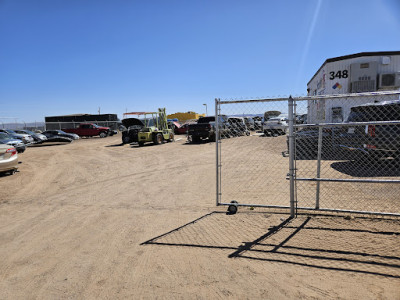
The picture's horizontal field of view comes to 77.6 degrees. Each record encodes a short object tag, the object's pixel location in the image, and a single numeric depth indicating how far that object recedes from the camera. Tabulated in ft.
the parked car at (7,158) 28.19
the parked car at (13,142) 51.00
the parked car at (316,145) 28.04
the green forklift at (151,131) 58.70
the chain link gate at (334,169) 14.44
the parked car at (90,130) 96.02
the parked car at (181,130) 93.15
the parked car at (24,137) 67.61
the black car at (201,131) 59.62
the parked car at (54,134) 78.07
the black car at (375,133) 20.27
